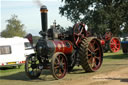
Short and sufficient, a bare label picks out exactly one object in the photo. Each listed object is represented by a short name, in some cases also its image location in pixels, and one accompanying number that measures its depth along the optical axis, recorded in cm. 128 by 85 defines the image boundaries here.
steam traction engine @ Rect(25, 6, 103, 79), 900
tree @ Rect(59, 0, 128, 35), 2873
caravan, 1477
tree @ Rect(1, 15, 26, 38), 5512
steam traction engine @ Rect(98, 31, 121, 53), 2275
